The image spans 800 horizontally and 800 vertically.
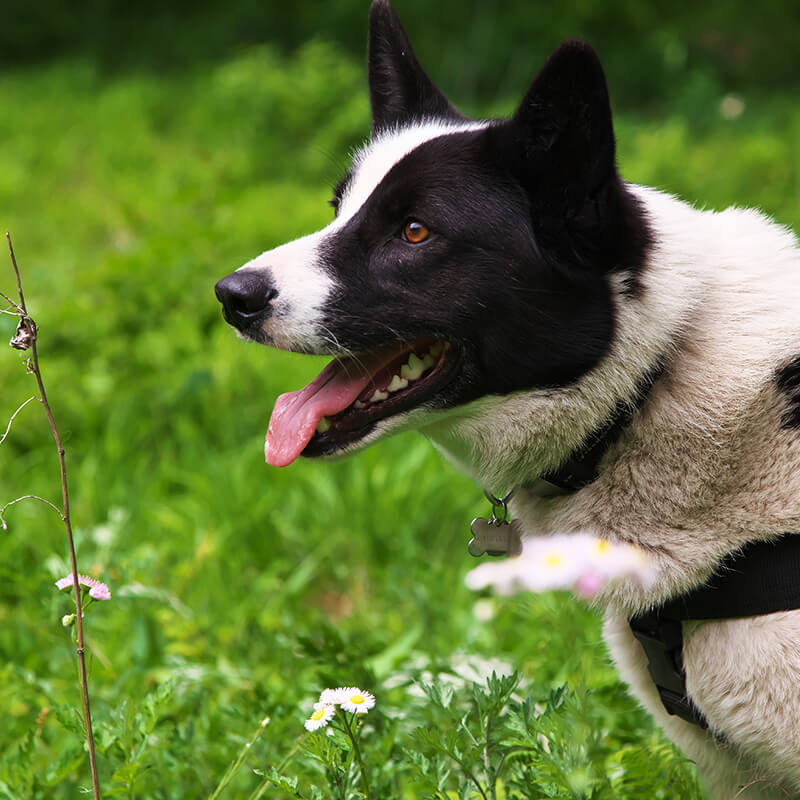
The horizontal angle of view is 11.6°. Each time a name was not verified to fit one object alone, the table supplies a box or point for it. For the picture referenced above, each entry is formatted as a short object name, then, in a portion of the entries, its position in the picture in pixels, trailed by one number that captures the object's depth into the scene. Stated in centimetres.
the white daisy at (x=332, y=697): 212
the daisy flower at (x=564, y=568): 203
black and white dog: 219
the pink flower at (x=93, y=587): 214
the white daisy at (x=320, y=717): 213
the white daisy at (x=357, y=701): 212
